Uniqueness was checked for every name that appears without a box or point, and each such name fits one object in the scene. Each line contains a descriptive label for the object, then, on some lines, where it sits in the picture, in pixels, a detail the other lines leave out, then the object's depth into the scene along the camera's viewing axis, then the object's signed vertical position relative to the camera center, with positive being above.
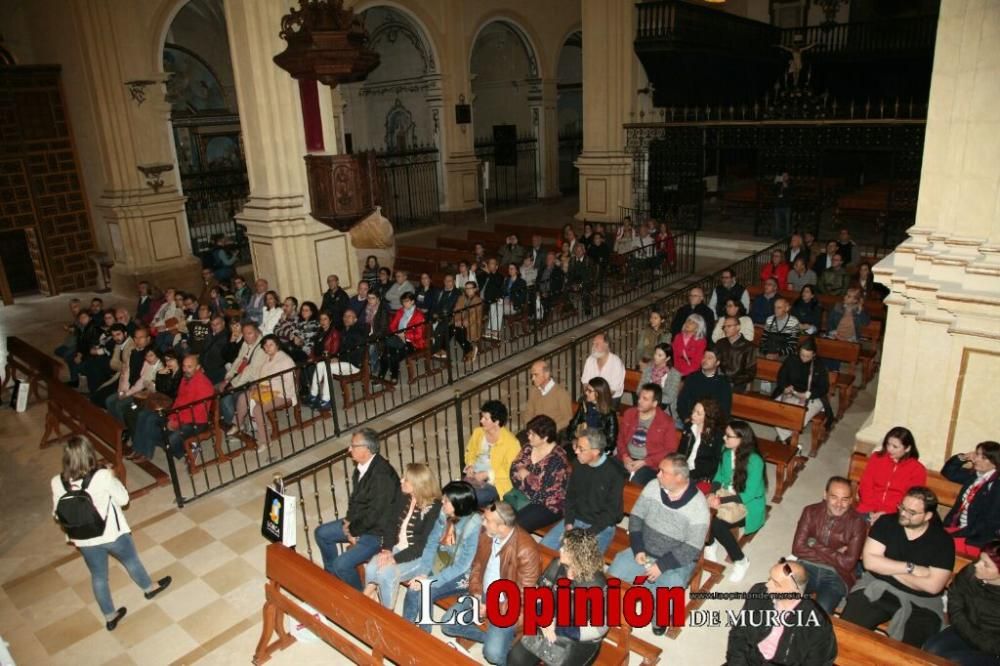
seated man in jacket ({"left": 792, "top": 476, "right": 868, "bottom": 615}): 4.76 -2.82
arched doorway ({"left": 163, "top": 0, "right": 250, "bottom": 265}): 21.73 +1.67
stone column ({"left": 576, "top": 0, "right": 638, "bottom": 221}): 16.59 +0.71
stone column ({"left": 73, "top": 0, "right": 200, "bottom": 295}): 14.62 -0.09
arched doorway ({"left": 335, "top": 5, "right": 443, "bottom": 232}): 20.00 +0.89
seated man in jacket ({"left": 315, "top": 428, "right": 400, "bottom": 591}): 5.20 -2.62
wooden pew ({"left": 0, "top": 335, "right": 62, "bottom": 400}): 9.09 -2.67
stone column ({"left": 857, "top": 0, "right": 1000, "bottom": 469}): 5.44 -1.19
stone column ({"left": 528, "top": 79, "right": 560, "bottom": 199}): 22.91 +0.16
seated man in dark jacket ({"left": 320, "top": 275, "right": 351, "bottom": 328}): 10.49 -2.27
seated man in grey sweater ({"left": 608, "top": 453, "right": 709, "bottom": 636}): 4.87 -2.70
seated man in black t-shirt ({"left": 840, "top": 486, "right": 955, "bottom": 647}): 4.49 -2.82
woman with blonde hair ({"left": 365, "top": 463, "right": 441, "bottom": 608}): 5.02 -2.79
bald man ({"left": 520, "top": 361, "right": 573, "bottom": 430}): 6.70 -2.43
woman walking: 5.10 -2.53
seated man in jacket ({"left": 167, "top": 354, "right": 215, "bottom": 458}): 7.51 -2.65
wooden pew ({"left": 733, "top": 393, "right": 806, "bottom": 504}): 6.57 -2.85
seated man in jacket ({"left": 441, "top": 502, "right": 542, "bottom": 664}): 4.47 -2.60
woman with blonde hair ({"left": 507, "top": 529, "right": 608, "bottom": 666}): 4.12 -2.79
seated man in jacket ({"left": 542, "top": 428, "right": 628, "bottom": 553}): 5.22 -2.56
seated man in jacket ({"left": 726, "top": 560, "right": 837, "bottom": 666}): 3.81 -2.67
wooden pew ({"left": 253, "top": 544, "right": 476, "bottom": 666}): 3.98 -2.82
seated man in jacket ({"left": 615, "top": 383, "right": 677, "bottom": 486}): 6.17 -2.64
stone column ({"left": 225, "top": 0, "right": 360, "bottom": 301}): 10.52 -0.30
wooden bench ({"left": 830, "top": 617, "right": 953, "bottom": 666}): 3.85 -2.83
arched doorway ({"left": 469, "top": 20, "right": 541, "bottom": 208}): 23.09 +0.89
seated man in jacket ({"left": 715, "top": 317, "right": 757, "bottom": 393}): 8.04 -2.51
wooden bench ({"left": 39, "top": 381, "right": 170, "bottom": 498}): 7.09 -2.90
